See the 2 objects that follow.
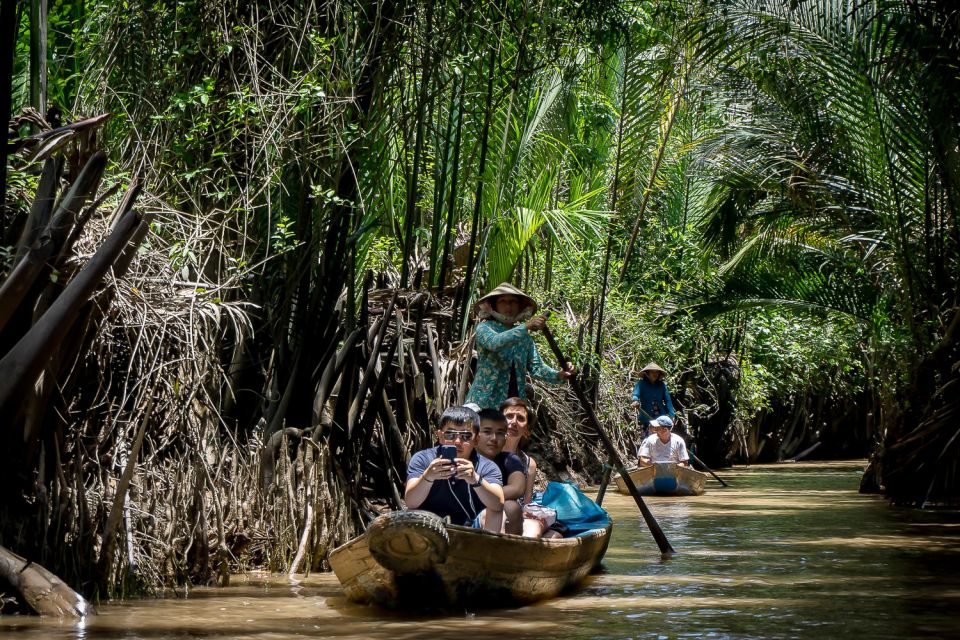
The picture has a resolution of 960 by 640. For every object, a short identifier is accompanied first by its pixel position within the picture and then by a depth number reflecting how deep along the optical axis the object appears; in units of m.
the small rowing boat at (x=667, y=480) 15.71
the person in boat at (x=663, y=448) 16.03
